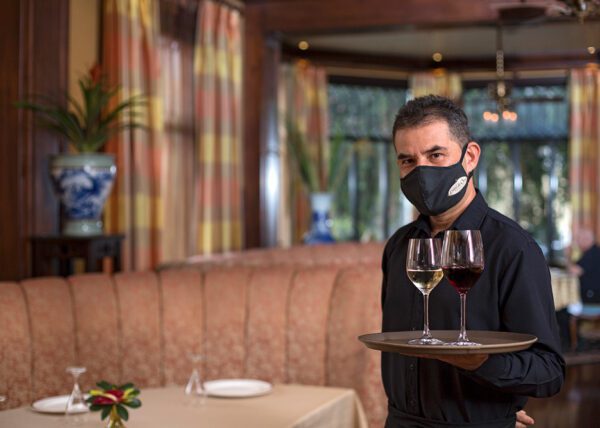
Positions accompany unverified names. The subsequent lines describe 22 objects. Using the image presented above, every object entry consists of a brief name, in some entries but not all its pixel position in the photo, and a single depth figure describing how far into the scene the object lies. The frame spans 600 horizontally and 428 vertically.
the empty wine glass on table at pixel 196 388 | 2.97
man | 1.85
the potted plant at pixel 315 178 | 8.94
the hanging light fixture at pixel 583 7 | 5.66
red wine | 1.79
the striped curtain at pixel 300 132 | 10.27
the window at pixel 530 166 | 12.34
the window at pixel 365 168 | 11.85
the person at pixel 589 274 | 8.46
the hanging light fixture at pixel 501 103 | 9.19
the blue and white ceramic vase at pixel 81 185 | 4.48
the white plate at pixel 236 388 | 3.04
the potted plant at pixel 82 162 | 4.49
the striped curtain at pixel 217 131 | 7.36
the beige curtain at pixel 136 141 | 5.77
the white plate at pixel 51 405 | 2.79
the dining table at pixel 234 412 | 2.68
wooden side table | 4.51
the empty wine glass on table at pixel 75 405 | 2.68
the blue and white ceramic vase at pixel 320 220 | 8.86
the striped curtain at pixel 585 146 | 11.77
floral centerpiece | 2.36
